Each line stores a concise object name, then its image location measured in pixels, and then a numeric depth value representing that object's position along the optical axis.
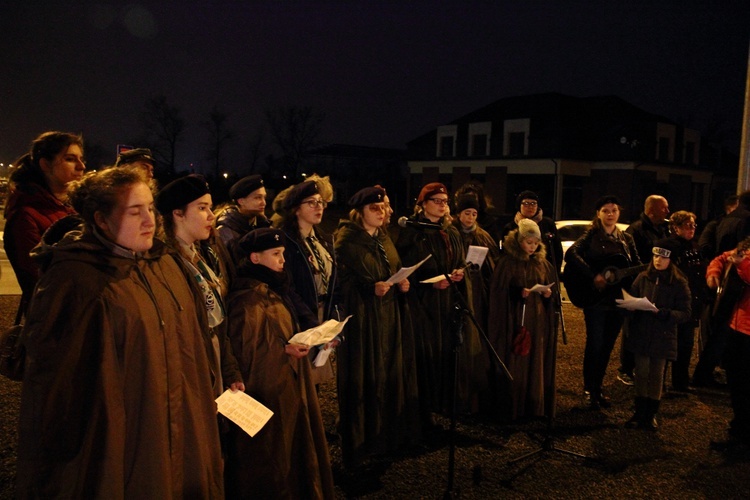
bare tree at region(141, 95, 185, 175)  45.19
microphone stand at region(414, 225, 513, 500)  3.73
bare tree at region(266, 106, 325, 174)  50.06
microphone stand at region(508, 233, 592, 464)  4.55
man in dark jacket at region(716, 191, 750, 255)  6.32
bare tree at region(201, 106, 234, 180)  46.35
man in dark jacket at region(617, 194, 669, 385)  6.71
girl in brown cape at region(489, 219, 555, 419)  5.32
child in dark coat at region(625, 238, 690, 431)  5.18
